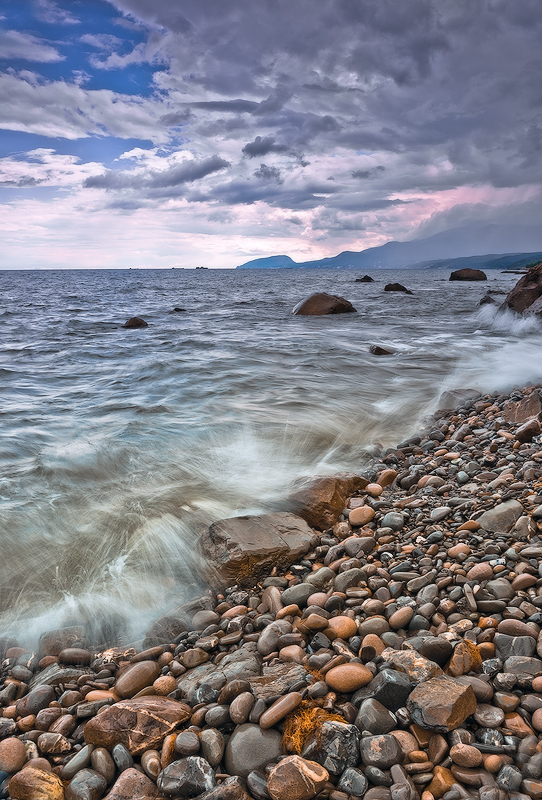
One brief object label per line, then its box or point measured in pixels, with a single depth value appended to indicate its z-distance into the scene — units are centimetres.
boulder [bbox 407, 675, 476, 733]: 168
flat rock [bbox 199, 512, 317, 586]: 307
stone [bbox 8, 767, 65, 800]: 171
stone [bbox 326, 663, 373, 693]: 193
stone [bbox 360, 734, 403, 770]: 163
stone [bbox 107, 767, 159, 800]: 166
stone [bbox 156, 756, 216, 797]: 165
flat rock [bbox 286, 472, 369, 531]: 368
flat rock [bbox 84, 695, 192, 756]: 183
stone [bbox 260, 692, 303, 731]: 179
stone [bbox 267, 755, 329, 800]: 156
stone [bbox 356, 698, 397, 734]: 174
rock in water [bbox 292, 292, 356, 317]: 1980
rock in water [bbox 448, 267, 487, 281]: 5338
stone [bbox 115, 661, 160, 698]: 221
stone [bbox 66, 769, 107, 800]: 169
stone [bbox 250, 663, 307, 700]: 195
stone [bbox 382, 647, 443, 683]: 190
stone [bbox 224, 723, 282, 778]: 170
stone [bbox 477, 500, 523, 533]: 290
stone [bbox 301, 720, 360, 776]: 166
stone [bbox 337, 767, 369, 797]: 157
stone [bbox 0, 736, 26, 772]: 183
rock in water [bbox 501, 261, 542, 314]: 1440
